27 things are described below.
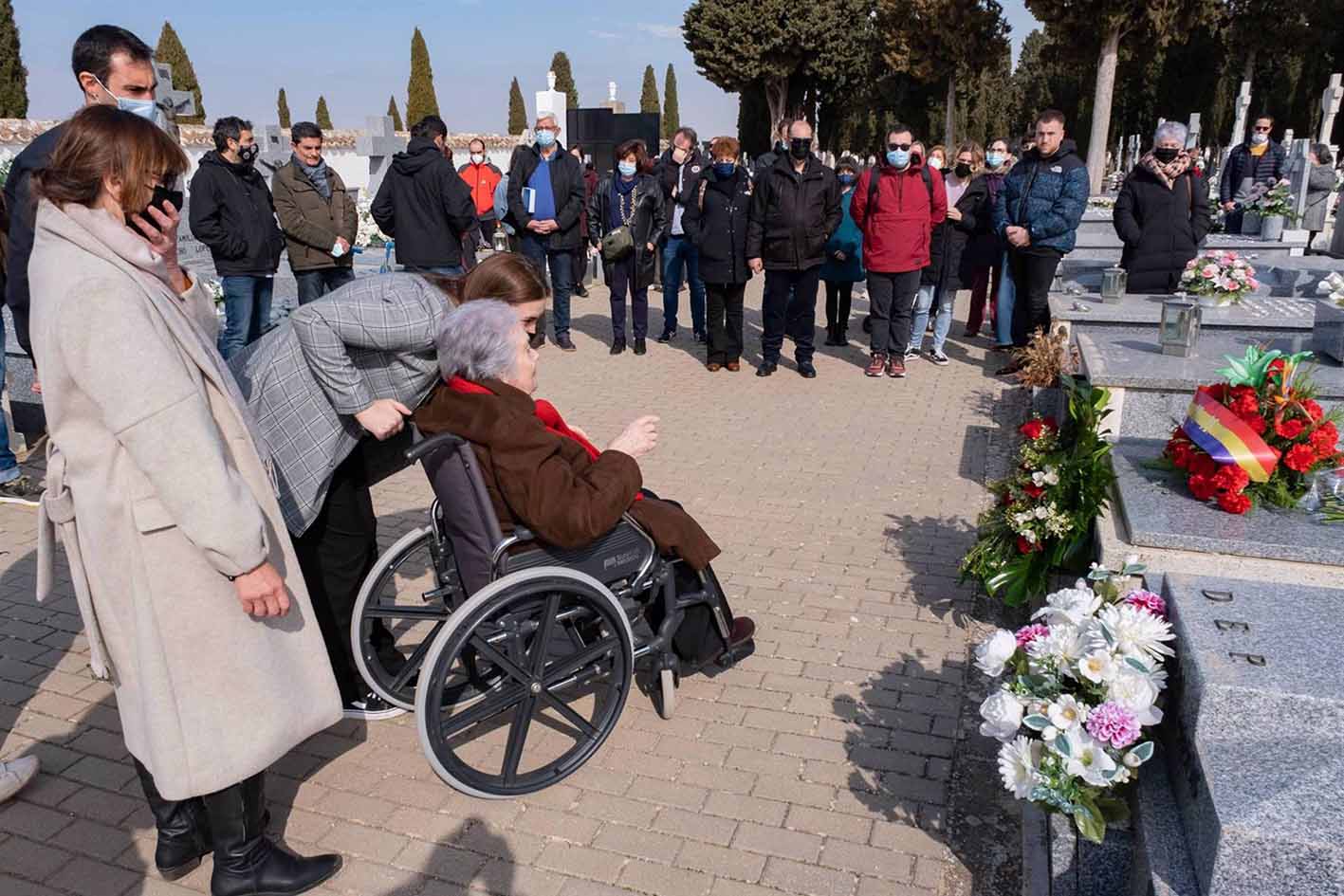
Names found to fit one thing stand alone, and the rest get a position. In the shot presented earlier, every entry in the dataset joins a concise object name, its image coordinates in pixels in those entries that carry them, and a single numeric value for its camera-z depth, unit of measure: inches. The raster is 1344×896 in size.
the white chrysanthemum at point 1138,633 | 90.0
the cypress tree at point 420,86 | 1851.6
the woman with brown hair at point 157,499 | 76.9
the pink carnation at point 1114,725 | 84.3
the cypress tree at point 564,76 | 2395.4
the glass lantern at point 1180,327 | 190.2
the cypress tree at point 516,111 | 2111.1
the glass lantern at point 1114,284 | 264.4
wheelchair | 105.0
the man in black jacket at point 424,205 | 287.7
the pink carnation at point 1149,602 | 97.9
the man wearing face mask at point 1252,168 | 473.7
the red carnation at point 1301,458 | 119.3
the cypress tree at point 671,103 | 2583.7
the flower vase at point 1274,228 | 408.2
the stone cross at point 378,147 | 536.1
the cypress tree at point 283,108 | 2165.4
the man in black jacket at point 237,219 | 251.0
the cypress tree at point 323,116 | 2049.7
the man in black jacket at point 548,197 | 334.3
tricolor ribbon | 120.5
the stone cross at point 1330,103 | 807.0
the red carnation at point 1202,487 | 125.5
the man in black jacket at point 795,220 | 284.4
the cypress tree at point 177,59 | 1508.4
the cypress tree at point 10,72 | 1069.1
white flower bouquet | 85.6
